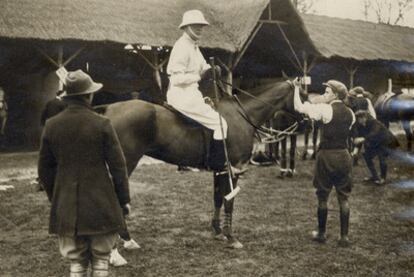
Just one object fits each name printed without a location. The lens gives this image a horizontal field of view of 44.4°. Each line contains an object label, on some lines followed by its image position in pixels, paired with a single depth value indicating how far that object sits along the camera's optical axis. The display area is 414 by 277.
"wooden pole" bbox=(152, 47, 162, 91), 14.71
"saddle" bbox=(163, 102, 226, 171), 6.37
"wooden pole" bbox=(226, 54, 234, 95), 14.70
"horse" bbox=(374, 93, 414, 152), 14.49
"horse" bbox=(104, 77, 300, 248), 5.81
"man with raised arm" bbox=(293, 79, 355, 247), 5.88
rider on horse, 6.15
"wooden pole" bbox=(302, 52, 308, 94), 16.70
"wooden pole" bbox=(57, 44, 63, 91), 12.99
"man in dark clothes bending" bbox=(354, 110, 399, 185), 10.33
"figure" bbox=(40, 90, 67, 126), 7.96
